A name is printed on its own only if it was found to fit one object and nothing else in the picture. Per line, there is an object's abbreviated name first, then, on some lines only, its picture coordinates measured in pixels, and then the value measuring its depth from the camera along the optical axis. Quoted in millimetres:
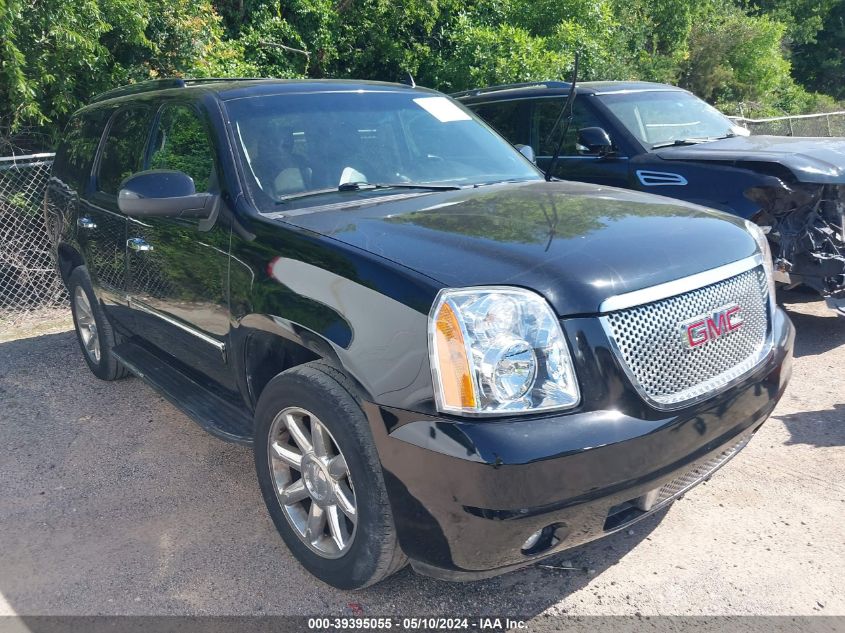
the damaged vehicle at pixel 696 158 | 5605
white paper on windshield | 4355
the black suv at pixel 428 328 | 2455
